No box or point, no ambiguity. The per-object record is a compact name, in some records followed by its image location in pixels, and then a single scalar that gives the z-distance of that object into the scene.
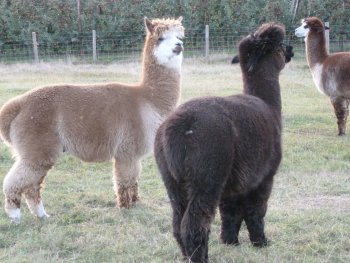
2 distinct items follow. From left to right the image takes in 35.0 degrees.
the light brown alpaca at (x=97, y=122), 4.73
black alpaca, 3.36
